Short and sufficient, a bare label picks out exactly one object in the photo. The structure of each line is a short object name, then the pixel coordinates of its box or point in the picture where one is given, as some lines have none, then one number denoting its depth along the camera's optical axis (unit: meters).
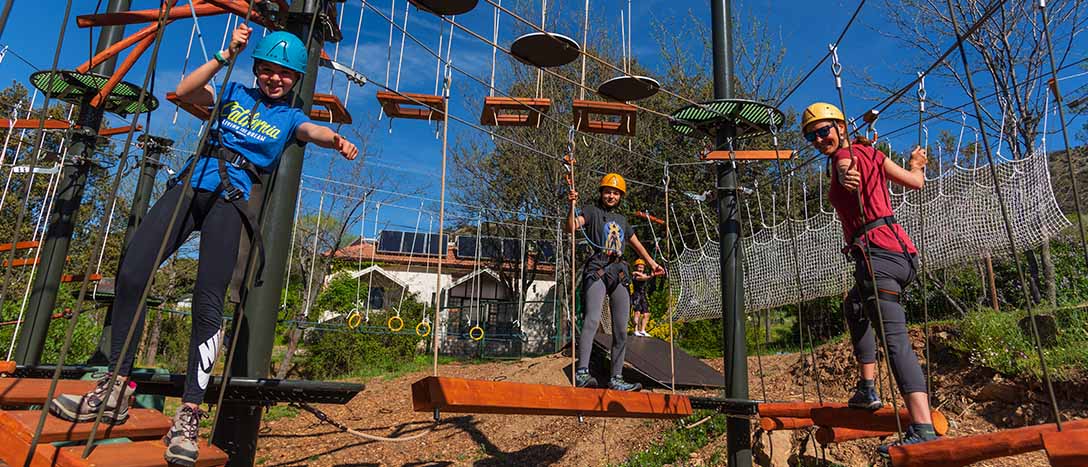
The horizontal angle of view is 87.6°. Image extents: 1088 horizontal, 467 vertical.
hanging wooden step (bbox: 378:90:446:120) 4.33
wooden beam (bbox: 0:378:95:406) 2.11
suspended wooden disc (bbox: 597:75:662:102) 3.93
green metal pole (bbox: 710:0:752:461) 4.05
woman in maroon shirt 2.30
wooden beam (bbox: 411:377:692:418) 2.38
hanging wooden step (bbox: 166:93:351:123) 4.17
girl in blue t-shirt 1.96
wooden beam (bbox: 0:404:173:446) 1.70
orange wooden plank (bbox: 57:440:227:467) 1.61
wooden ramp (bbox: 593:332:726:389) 7.10
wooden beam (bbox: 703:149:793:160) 4.09
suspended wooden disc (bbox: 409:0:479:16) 3.55
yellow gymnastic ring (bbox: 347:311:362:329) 9.62
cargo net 4.18
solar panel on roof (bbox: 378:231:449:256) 19.61
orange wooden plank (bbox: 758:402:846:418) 3.46
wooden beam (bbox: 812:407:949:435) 2.91
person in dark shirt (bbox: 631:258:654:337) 8.11
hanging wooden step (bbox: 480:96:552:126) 4.32
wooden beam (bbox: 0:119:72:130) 5.16
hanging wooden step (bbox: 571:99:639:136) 4.40
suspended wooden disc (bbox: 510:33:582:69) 3.60
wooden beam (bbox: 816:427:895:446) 3.59
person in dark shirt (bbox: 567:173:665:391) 3.87
